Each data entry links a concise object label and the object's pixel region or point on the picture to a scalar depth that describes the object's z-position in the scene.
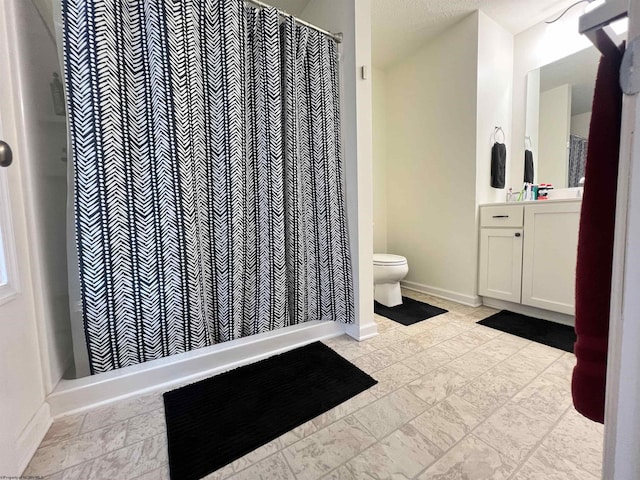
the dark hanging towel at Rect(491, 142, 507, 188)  2.14
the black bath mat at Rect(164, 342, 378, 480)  0.87
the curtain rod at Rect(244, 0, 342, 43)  1.34
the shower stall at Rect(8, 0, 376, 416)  1.00
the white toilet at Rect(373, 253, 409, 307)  2.08
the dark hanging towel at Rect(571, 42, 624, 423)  0.41
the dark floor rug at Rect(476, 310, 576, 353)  1.55
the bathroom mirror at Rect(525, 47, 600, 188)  1.90
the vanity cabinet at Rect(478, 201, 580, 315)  1.69
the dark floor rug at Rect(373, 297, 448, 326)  1.92
